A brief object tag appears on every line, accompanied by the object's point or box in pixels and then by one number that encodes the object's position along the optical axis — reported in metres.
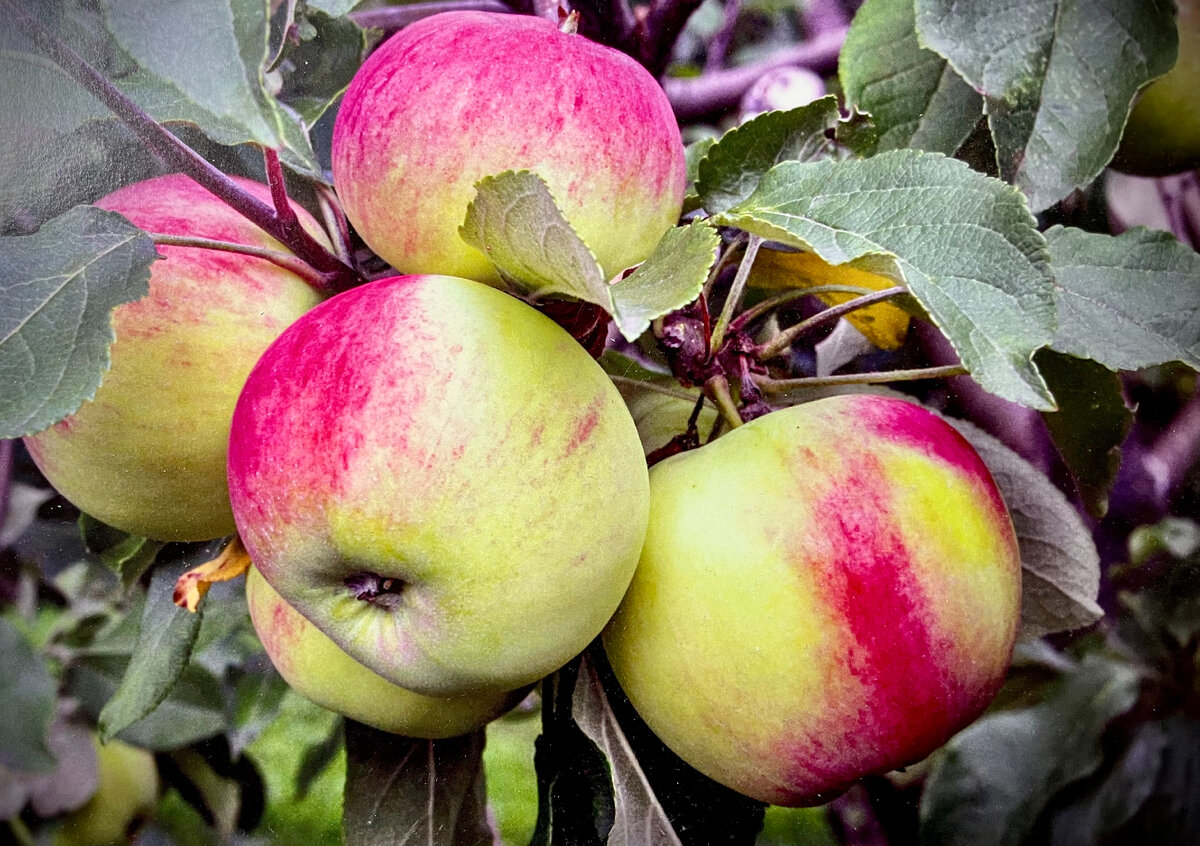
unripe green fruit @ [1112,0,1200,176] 0.56
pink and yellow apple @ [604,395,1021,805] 0.37
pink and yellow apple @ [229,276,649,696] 0.32
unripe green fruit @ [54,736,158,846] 0.61
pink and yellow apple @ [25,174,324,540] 0.39
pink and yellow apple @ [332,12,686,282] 0.36
